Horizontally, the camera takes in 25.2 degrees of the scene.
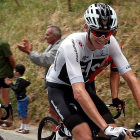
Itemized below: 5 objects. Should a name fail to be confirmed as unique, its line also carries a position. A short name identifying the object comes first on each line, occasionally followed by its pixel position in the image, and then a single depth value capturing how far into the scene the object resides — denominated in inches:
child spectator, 237.8
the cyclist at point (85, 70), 118.2
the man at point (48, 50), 190.0
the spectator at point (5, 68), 250.0
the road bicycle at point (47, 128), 169.8
